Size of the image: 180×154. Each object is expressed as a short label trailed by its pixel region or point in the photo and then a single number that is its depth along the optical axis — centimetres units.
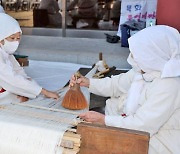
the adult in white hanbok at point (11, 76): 177
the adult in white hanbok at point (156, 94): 117
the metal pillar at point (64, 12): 518
